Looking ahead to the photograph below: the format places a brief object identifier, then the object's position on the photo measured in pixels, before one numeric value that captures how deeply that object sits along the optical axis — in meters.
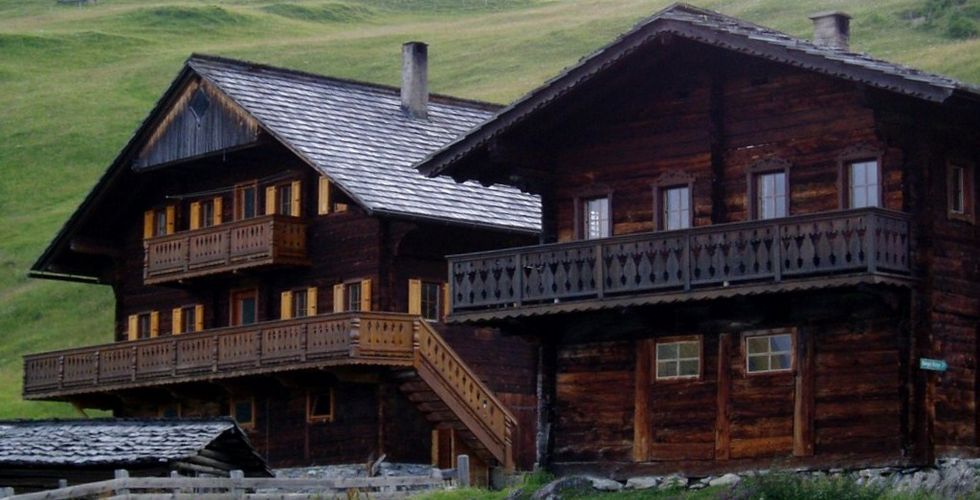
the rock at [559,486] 41.00
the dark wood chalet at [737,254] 38.72
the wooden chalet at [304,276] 52.44
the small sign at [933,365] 38.56
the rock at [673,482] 40.84
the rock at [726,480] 39.69
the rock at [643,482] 41.53
